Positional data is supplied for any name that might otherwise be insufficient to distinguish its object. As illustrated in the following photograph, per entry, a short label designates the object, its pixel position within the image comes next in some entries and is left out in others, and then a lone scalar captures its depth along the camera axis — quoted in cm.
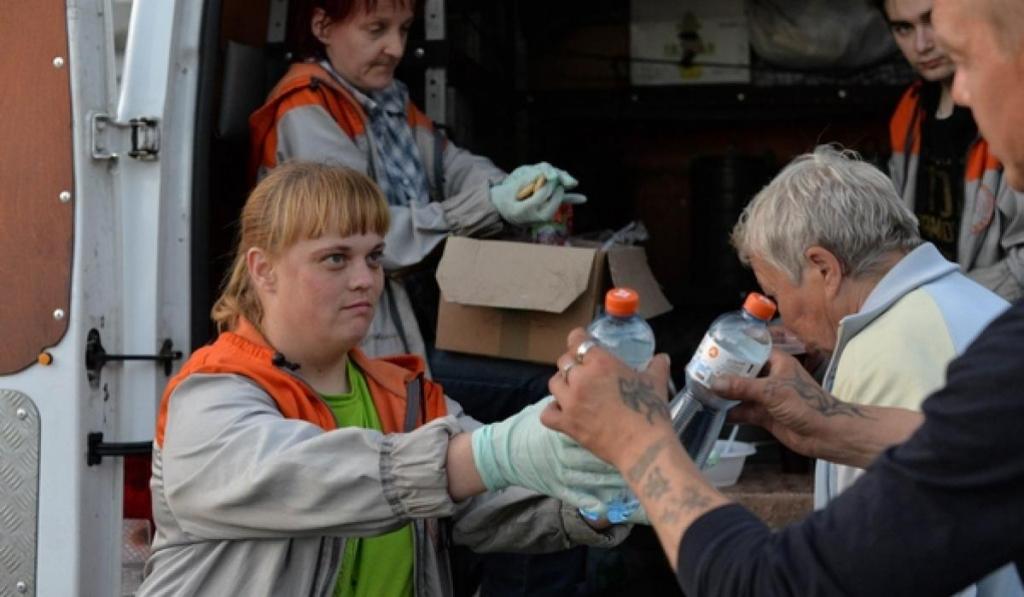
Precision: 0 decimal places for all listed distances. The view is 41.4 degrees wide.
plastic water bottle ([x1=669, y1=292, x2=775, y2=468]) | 200
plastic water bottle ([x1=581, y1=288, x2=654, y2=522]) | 184
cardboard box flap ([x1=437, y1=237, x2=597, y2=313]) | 319
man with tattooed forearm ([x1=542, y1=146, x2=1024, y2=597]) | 132
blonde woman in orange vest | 204
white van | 258
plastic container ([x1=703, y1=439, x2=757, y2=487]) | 356
